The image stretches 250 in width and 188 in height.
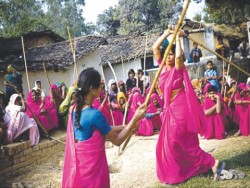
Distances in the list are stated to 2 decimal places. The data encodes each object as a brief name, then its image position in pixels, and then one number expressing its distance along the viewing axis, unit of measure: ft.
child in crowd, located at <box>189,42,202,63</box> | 34.58
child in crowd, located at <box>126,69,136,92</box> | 27.30
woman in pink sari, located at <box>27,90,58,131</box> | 20.79
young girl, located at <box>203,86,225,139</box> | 17.61
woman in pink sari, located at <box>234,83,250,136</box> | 17.94
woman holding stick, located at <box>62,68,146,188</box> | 7.15
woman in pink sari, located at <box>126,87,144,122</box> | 22.55
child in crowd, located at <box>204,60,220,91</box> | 25.02
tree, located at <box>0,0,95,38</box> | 65.05
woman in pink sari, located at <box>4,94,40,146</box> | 16.99
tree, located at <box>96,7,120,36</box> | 91.79
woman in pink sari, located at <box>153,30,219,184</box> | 10.85
